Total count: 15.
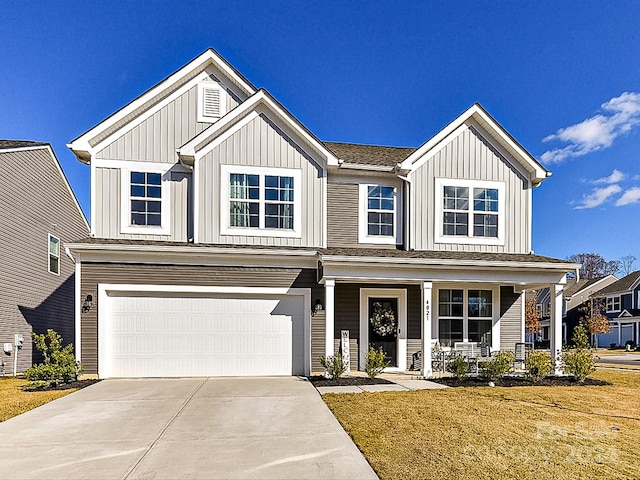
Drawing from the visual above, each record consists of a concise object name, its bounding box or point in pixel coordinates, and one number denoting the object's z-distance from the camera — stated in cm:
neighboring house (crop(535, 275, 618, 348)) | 4275
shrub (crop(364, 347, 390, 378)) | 1074
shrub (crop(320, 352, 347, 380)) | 1060
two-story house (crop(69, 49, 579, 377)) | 1131
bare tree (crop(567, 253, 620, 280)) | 6419
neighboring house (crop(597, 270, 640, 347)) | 3847
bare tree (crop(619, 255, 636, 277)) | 6606
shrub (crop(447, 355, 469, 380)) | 1055
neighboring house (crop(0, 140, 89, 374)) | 1320
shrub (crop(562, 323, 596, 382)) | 1088
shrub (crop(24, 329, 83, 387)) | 984
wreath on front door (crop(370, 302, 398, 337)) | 1259
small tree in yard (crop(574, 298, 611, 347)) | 3669
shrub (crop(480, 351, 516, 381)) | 1031
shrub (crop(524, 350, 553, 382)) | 1073
